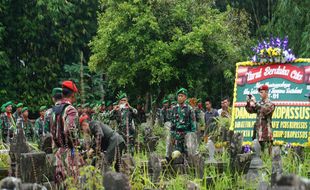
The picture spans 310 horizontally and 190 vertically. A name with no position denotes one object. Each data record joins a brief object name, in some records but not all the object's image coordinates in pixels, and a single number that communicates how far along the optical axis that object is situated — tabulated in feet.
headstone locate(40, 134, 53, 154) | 33.17
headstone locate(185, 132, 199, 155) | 36.23
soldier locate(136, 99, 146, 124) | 84.23
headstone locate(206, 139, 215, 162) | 33.76
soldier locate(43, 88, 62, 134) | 28.58
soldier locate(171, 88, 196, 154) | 40.14
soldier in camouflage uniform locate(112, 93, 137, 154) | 51.49
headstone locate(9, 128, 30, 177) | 27.96
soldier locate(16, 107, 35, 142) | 63.52
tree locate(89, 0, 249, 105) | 74.59
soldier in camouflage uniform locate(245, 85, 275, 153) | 39.29
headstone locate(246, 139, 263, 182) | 28.01
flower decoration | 46.75
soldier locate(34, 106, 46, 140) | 62.13
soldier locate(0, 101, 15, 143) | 58.39
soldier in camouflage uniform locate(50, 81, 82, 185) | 26.50
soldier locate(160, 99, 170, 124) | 76.79
